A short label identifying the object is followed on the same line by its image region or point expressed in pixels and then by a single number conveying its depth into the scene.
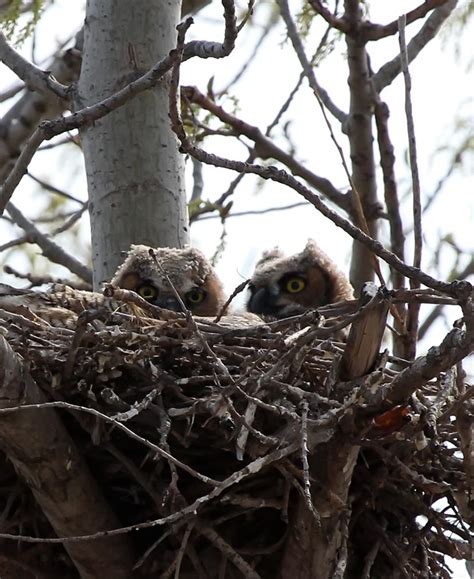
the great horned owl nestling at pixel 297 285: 10.00
